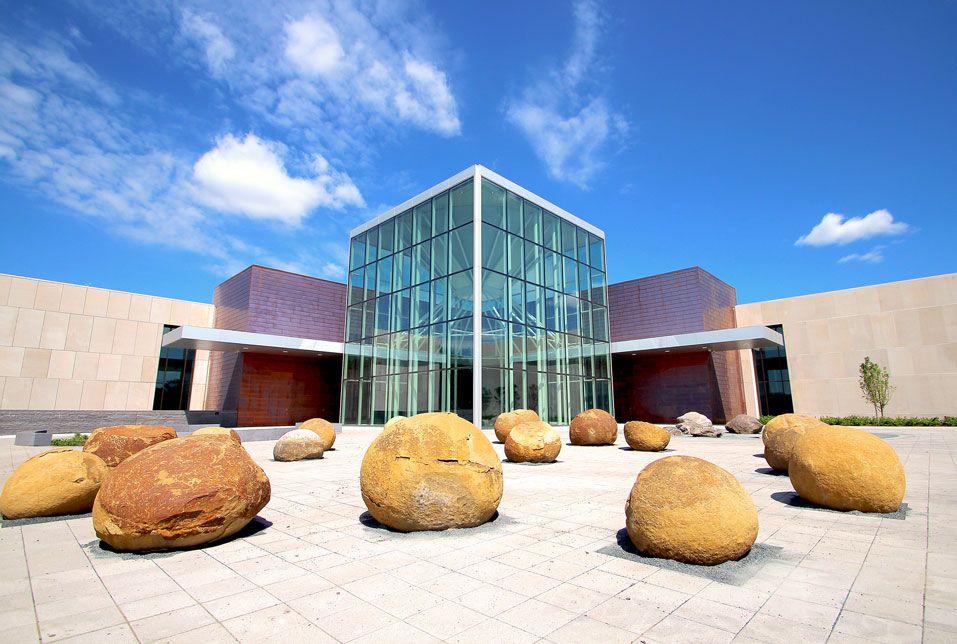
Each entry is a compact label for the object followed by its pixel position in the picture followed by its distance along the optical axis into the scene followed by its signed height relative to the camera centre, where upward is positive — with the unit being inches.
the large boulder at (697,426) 829.7 -48.0
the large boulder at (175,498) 197.0 -41.6
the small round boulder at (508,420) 669.9 -29.7
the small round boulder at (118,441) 339.9 -29.9
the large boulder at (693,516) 180.9 -45.8
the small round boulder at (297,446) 532.7 -52.2
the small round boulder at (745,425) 858.8 -47.7
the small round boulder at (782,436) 387.5 -31.4
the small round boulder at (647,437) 574.9 -46.2
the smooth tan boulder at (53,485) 260.1 -47.0
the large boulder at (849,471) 254.5 -40.1
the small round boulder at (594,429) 650.8 -40.9
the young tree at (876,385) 1111.0 +31.6
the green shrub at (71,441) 653.3 -57.0
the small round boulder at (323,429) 605.9 -37.7
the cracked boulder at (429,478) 232.2 -39.3
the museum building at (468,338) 997.8 +146.4
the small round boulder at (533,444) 482.6 -45.7
